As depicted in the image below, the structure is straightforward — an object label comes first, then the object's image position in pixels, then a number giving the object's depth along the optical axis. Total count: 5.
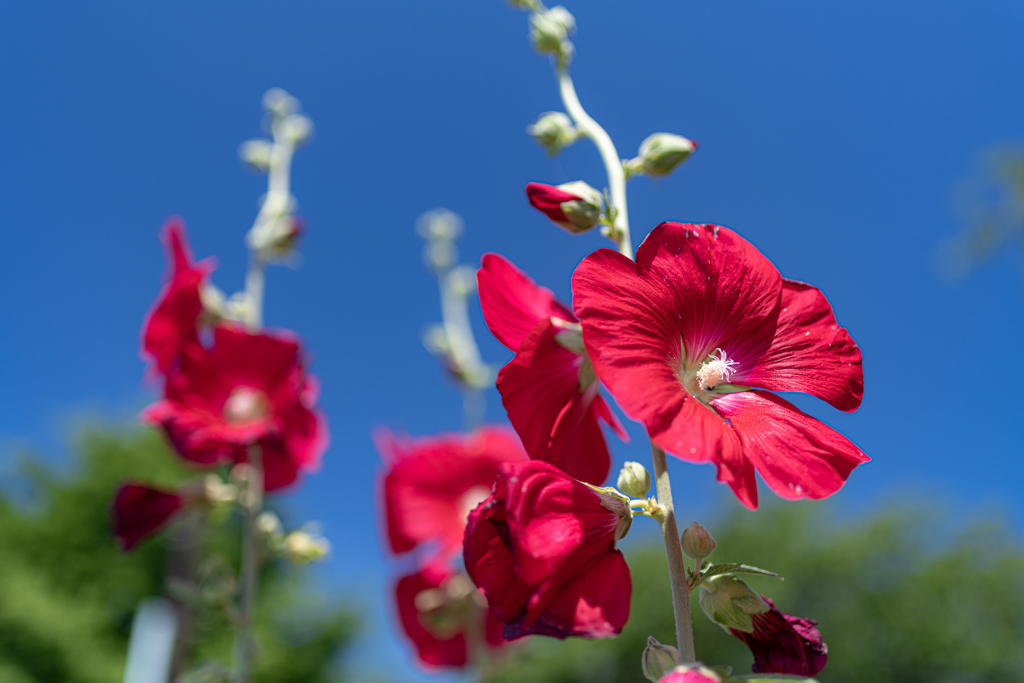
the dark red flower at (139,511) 0.70
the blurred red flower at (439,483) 0.77
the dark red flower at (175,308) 0.69
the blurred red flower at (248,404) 0.68
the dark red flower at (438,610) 0.80
